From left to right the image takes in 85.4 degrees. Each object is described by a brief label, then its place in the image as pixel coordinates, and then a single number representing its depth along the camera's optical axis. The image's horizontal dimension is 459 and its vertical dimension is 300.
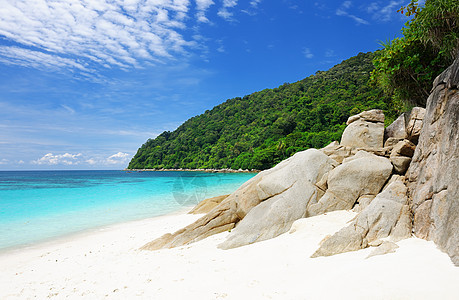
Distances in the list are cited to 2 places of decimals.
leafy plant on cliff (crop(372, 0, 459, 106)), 9.05
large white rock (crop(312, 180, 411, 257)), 5.69
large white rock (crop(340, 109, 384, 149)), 9.41
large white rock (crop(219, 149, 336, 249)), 7.84
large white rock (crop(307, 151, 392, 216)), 7.73
